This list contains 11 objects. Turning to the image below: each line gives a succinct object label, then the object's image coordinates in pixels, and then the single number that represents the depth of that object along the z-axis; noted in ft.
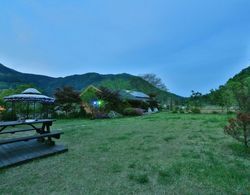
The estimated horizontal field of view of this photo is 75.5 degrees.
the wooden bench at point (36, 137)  11.27
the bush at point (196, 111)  57.62
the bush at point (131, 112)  53.11
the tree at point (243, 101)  15.81
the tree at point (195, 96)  88.01
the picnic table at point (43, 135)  11.62
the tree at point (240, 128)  12.84
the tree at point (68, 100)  50.66
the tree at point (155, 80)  152.41
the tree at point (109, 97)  51.44
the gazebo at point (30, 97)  24.16
